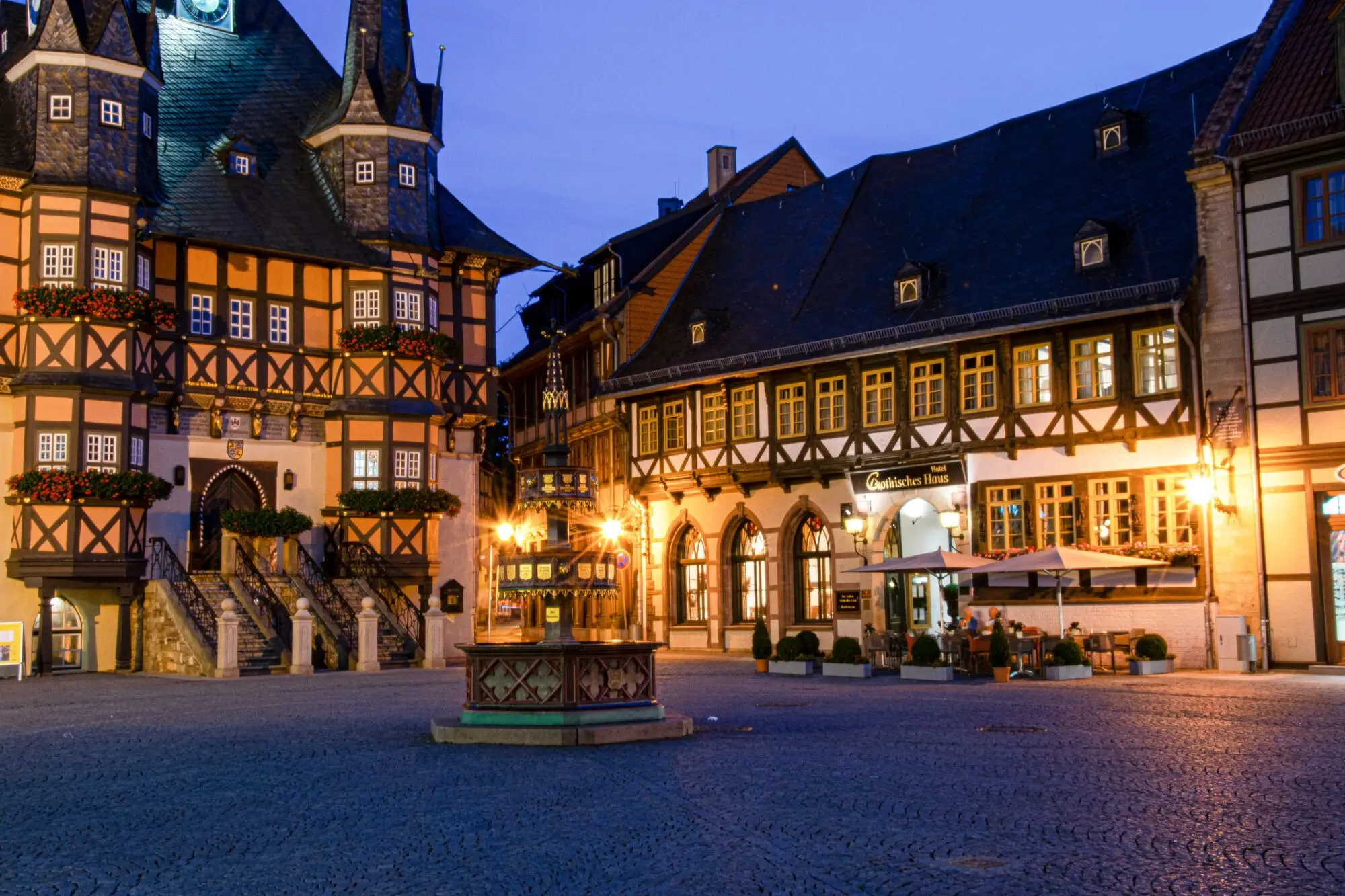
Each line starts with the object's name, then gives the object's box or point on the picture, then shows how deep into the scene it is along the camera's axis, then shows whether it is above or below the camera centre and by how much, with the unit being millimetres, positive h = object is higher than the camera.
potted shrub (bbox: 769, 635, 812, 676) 27625 -1286
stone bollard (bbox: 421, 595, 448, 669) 31641 -865
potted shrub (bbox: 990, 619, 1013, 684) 24500 -1160
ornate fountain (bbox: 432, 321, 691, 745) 15148 -719
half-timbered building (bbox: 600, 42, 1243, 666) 27672 +4335
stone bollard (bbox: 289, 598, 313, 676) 28797 -818
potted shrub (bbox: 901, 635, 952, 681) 25203 -1278
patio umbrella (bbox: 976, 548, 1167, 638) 25281 +401
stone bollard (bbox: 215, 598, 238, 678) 27719 -773
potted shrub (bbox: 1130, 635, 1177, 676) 25219 -1238
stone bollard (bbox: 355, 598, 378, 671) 29703 -768
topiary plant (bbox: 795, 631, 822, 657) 27969 -1005
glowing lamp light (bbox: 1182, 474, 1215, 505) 25719 +1609
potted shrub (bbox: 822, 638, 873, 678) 26438 -1283
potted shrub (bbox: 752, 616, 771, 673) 28422 -1130
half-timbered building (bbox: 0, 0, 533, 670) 30453 +6732
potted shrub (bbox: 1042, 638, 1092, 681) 24453 -1263
